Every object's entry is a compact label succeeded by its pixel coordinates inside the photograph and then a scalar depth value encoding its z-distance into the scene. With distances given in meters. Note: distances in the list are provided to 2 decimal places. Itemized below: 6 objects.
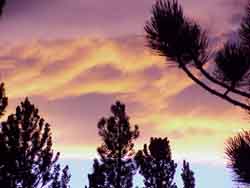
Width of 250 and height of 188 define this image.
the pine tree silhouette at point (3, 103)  19.19
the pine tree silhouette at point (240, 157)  6.25
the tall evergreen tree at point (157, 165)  40.53
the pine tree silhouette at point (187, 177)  54.07
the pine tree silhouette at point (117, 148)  36.78
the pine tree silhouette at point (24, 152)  22.97
